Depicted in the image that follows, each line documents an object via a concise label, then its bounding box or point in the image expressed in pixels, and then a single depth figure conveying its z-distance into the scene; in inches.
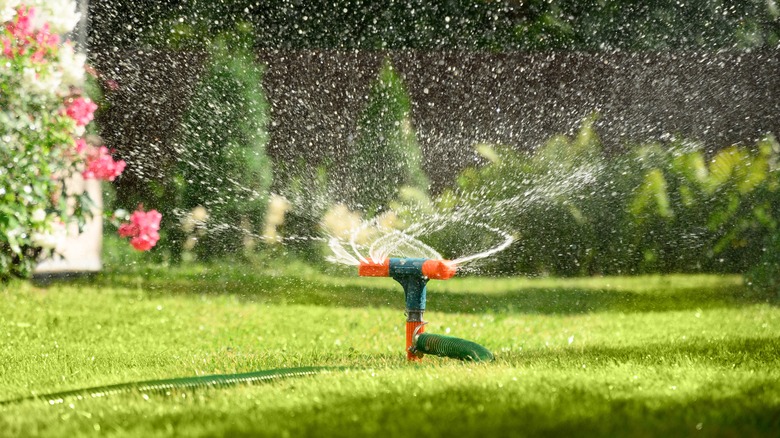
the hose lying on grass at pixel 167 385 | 204.7
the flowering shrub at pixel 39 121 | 310.3
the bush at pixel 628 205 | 520.1
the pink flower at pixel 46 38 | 320.8
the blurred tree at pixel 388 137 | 570.6
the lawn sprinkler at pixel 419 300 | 242.7
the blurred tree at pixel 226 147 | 549.6
